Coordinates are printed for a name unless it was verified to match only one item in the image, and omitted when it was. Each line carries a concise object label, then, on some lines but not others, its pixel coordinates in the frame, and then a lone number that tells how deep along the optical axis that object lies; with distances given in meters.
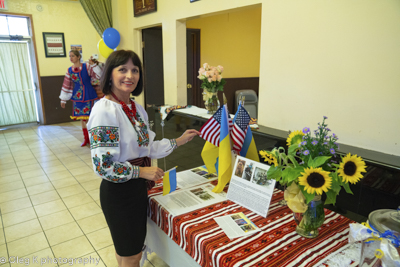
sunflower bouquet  1.06
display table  1.11
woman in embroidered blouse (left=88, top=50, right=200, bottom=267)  1.29
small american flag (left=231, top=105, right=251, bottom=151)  1.65
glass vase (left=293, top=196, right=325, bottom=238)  1.19
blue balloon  4.38
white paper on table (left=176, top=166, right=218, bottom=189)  1.83
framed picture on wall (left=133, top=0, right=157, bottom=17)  4.14
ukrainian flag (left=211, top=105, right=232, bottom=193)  1.62
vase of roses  2.86
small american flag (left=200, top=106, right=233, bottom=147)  1.70
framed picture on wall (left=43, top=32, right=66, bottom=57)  6.58
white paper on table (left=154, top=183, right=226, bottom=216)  1.50
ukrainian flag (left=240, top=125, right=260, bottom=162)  1.71
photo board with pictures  1.40
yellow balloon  4.54
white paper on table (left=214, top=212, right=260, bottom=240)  1.25
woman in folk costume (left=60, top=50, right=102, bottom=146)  4.74
